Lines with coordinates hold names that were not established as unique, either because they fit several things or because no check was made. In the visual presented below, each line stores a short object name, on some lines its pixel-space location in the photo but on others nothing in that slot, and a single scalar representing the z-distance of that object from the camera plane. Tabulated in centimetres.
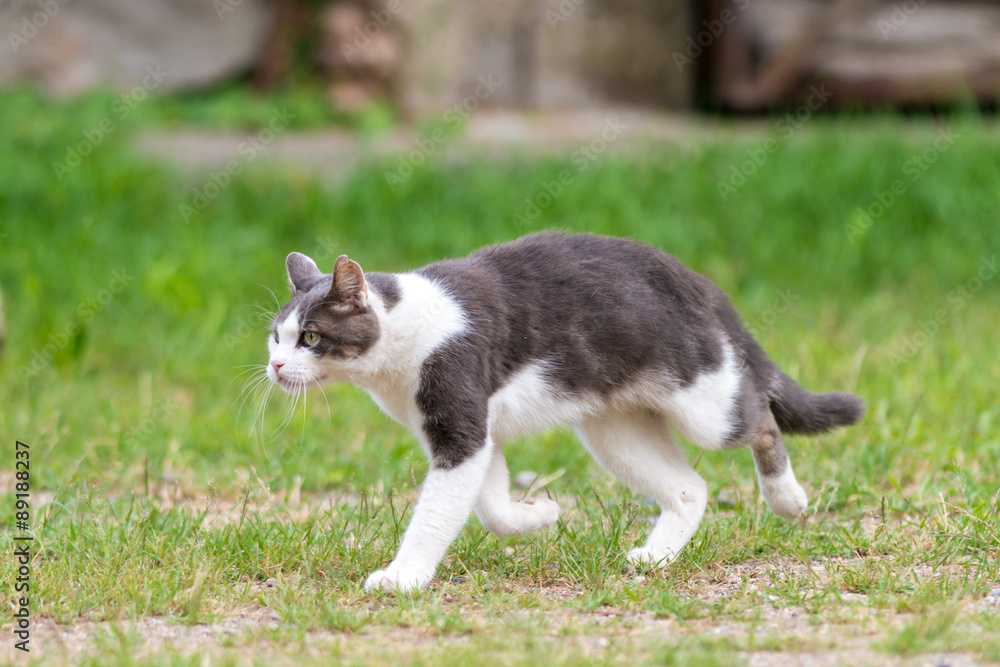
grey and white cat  654
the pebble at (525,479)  933
